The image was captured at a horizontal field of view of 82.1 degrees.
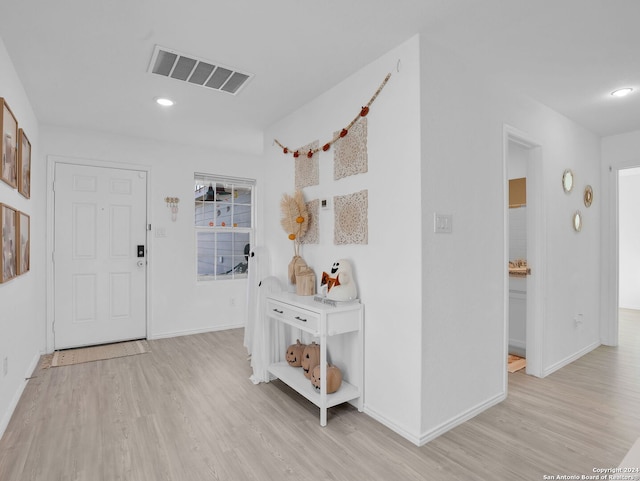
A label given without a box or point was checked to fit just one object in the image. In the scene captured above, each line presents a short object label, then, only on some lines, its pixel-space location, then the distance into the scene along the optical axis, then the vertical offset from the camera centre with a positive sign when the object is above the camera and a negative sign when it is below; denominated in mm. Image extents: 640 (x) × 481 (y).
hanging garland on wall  2347 +803
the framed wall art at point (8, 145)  2146 +608
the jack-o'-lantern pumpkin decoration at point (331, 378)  2427 -922
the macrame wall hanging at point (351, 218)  2463 +159
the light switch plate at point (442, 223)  2163 +107
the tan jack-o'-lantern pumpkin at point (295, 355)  2896 -898
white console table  2297 -573
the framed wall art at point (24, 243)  2656 -13
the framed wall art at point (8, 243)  2158 -11
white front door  3859 -150
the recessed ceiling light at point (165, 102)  3096 +1190
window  4691 +206
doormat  3527 -1139
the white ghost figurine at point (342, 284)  2416 -284
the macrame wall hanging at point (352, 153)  2479 +619
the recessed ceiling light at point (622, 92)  2837 +1171
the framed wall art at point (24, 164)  2688 +605
